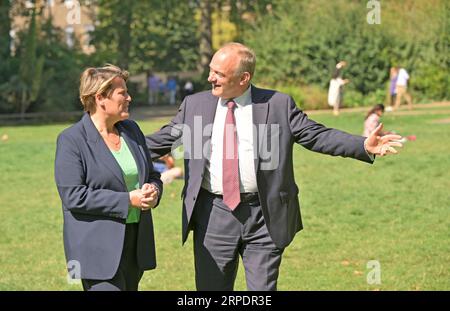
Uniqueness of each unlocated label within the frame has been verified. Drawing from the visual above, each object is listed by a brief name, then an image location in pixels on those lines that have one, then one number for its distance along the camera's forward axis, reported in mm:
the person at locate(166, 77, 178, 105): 56562
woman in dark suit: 5820
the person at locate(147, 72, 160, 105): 56344
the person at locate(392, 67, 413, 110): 38500
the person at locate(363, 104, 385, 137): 21625
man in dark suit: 6492
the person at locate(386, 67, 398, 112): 38750
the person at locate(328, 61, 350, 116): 36750
